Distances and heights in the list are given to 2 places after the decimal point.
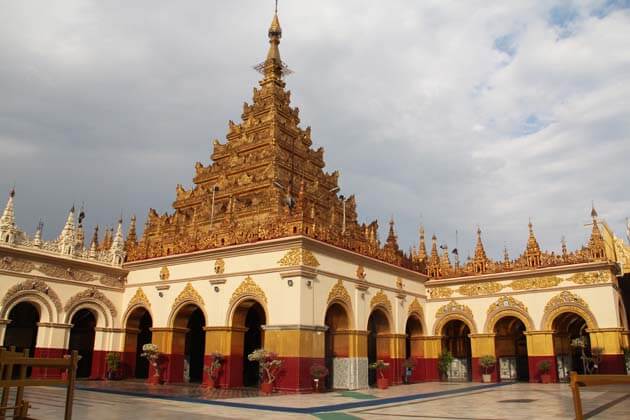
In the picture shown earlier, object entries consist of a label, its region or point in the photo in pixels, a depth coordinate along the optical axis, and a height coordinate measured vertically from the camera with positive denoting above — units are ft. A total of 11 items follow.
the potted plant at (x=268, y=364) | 61.00 -2.17
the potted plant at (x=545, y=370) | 76.98 -3.42
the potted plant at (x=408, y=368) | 78.28 -3.35
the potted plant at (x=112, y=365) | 76.07 -2.90
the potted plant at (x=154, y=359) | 71.26 -1.95
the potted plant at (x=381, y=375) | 69.14 -3.82
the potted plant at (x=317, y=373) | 61.21 -3.15
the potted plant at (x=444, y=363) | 88.07 -2.84
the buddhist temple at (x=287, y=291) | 66.08 +7.15
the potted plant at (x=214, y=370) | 66.54 -3.09
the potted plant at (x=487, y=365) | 81.92 -2.92
